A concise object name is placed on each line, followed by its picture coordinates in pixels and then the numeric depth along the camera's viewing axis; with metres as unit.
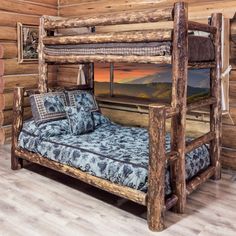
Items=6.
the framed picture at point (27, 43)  4.99
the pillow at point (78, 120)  3.74
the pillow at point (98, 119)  4.15
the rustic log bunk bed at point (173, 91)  2.56
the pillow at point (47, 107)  3.79
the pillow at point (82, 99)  4.10
